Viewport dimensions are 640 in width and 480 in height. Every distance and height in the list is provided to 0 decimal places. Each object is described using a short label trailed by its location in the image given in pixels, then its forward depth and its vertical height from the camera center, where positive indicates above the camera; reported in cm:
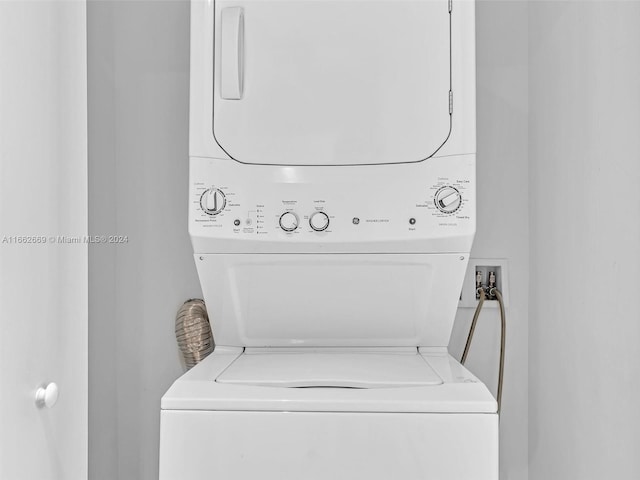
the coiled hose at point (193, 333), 145 -25
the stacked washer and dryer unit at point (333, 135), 121 +21
